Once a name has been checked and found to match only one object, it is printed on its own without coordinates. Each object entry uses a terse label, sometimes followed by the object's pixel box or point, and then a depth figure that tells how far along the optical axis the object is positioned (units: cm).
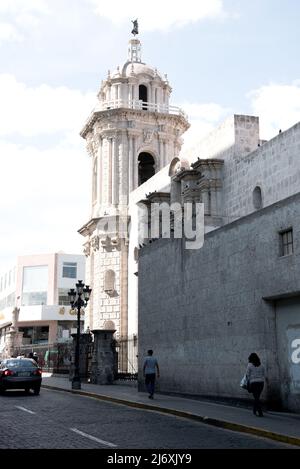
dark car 2148
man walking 1892
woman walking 1370
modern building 6656
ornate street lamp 2344
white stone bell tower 3994
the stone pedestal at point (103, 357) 2712
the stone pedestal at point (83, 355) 2978
